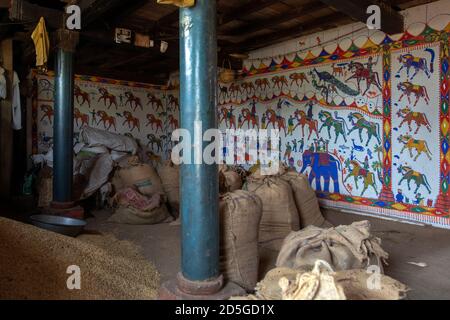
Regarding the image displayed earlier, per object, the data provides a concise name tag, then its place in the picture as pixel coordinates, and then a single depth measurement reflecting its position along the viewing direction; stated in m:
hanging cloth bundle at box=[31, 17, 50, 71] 3.32
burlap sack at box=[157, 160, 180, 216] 4.71
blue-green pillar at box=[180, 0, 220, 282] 1.78
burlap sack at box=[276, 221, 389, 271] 2.08
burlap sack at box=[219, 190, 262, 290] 2.11
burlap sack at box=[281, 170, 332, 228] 3.45
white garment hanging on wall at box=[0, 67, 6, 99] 4.38
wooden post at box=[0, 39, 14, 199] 4.72
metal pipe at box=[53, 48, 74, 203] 3.66
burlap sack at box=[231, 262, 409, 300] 1.51
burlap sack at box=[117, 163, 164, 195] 4.55
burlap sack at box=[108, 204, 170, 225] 4.01
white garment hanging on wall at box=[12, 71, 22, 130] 4.77
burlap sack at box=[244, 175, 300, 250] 3.06
